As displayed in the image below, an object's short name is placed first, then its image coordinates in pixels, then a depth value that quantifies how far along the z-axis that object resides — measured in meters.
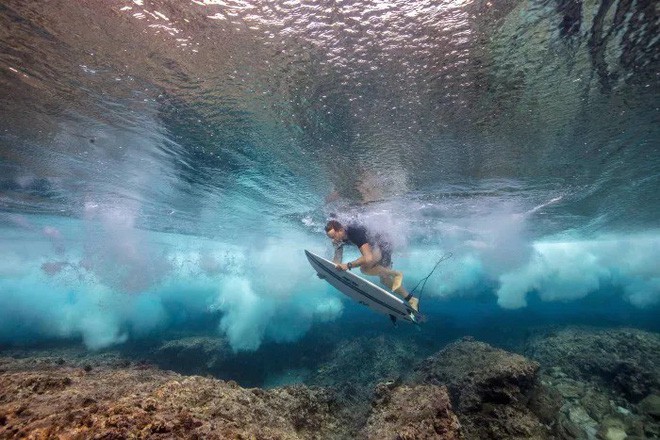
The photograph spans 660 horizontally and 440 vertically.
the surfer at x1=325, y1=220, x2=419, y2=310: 9.16
